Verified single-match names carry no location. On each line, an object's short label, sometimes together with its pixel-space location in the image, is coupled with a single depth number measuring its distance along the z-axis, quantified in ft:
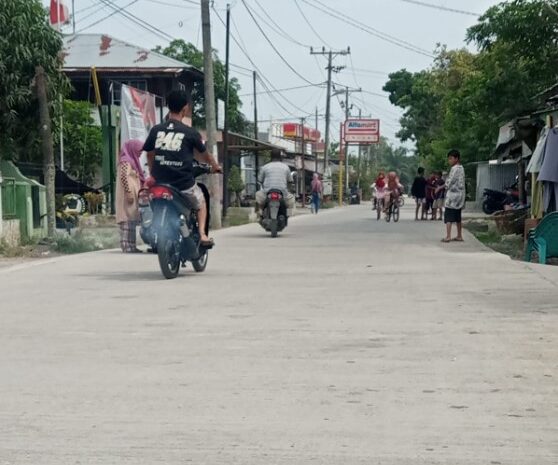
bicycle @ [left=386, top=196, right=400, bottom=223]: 92.48
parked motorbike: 107.04
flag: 77.66
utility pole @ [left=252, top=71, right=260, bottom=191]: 159.53
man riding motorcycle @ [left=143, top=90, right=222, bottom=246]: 32.89
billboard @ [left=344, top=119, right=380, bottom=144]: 270.26
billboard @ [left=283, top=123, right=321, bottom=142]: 276.39
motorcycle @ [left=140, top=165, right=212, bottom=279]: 31.91
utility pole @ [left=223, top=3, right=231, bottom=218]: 94.17
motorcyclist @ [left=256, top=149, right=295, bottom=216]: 62.13
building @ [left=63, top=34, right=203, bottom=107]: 135.85
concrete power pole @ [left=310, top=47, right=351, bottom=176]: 205.98
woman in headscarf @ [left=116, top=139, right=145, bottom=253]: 45.37
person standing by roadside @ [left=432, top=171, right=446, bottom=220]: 91.45
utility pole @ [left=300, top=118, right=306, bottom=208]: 177.52
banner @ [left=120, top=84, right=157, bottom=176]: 62.75
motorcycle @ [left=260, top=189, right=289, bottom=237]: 60.75
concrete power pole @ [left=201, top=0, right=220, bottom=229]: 75.36
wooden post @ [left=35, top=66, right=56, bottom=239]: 53.04
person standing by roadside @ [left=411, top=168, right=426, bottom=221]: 93.71
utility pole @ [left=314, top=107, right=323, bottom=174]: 296.20
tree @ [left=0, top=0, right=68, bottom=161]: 56.08
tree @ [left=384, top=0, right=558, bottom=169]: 58.54
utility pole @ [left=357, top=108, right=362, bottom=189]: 286.77
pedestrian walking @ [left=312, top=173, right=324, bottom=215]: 131.04
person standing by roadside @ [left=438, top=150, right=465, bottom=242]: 54.03
